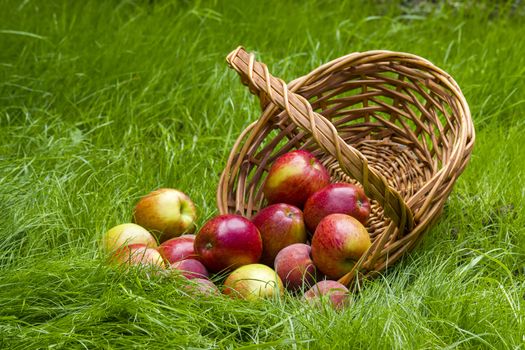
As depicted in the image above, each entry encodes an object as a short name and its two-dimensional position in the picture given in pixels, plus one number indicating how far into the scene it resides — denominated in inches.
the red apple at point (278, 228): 213.6
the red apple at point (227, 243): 204.1
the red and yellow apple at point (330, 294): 183.3
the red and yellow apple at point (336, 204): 213.9
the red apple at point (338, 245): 199.5
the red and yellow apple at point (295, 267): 201.3
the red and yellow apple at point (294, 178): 222.8
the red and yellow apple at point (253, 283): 190.5
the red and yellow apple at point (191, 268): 198.4
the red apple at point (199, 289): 186.1
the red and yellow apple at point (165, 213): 225.6
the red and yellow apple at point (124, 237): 209.9
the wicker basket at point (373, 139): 191.9
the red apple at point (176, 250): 208.4
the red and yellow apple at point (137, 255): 196.1
